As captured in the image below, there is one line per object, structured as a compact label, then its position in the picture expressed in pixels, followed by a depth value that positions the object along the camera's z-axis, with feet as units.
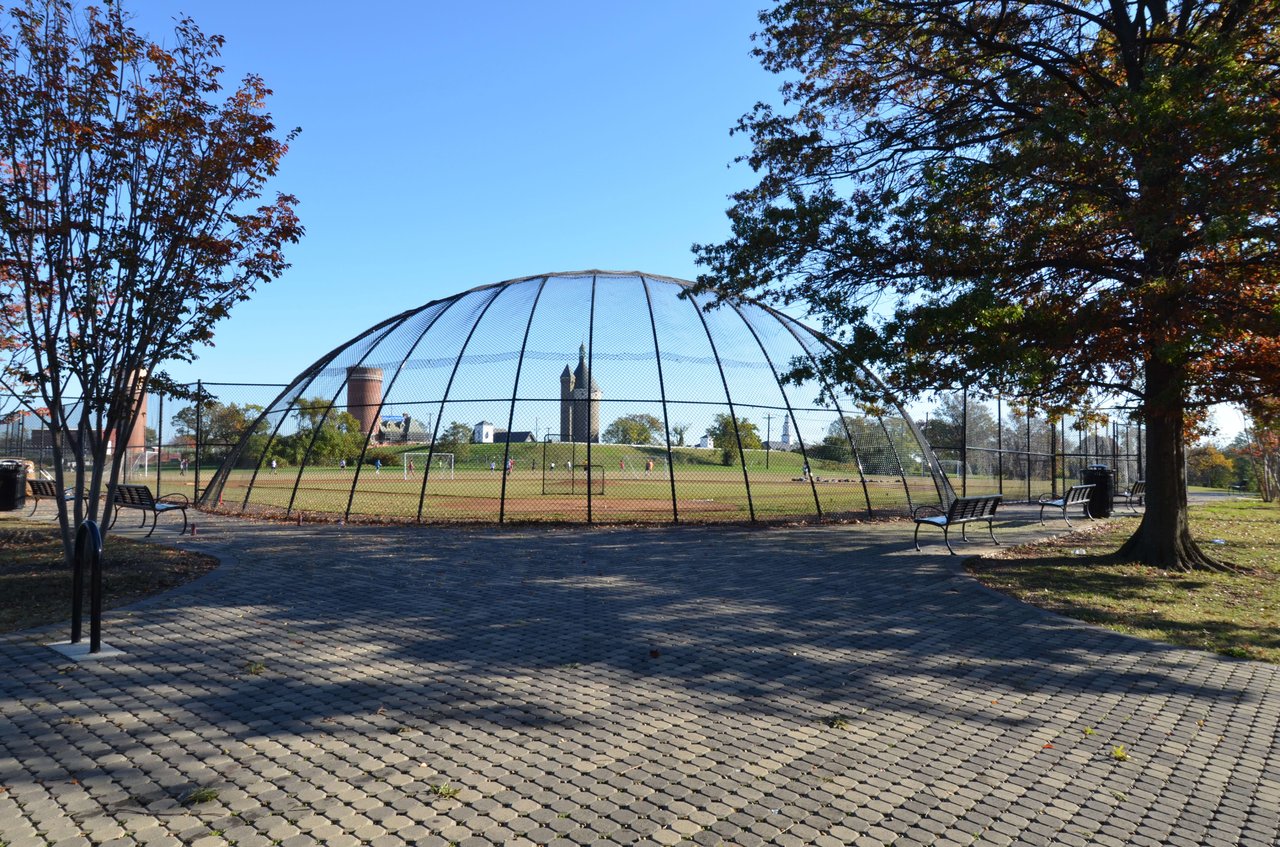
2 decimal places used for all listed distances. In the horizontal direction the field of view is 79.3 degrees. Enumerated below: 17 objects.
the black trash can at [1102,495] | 60.39
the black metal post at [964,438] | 60.67
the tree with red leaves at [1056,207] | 27.17
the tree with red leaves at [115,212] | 27.43
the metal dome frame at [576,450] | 51.93
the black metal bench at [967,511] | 39.73
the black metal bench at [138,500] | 41.50
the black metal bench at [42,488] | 51.08
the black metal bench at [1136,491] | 65.77
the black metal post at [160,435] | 59.21
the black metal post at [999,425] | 71.61
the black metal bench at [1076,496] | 54.34
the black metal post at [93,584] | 18.66
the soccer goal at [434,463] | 57.56
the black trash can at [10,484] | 51.52
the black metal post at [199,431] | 57.67
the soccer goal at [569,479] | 55.77
